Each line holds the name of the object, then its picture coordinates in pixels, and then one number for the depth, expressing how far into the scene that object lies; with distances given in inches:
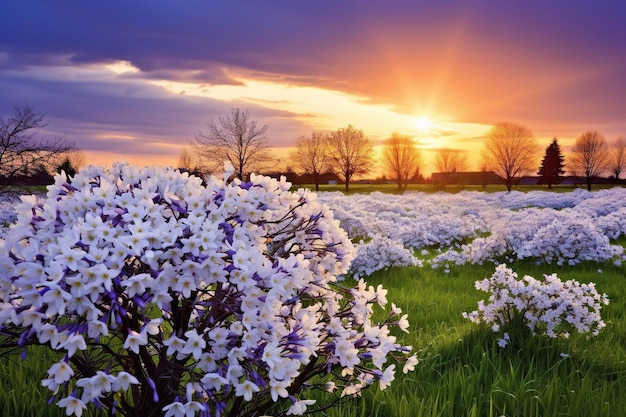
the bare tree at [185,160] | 2704.2
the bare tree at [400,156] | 3383.4
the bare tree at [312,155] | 3115.2
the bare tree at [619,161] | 3593.5
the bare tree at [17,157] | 1144.2
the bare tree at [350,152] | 3139.8
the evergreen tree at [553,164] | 4045.3
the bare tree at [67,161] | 1198.0
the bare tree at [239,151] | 2165.4
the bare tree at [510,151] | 3068.4
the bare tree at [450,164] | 4205.2
